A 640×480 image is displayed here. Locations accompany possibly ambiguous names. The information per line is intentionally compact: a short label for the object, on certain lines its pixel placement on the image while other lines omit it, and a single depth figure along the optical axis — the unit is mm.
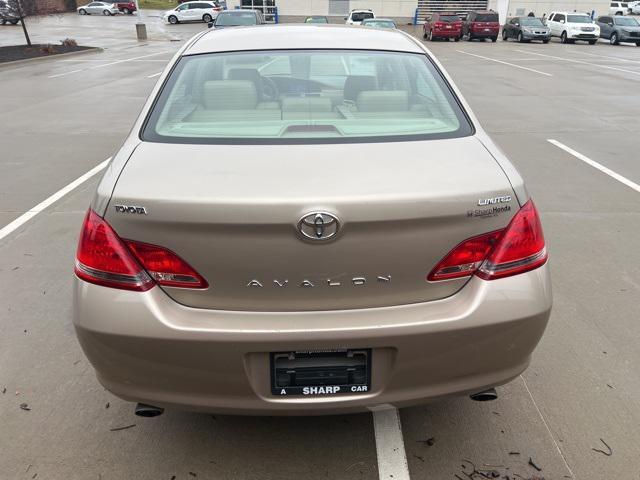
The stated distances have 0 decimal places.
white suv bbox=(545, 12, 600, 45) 34906
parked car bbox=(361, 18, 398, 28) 24678
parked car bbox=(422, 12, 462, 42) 36219
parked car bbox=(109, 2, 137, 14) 61250
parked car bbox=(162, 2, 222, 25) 50656
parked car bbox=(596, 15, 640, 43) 34281
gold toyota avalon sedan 1993
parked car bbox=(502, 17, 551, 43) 35188
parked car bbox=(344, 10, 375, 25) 32094
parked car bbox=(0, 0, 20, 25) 24294
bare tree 23594
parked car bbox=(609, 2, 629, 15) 61344
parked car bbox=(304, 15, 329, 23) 31433
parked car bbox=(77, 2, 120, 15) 59438
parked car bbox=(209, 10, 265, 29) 22297
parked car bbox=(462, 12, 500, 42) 36938
